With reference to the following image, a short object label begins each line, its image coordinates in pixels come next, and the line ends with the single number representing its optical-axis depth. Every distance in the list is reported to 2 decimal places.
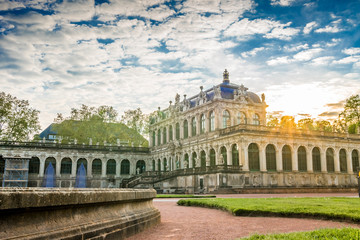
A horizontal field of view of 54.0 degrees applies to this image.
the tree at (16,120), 58.94
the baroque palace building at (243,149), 41.69
